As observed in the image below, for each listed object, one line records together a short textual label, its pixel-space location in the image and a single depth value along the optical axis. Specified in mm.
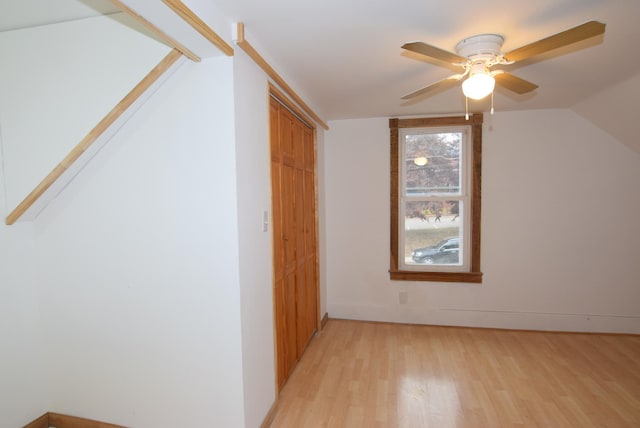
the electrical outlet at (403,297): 3834
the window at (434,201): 3682
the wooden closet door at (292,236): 2443
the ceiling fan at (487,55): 1491
